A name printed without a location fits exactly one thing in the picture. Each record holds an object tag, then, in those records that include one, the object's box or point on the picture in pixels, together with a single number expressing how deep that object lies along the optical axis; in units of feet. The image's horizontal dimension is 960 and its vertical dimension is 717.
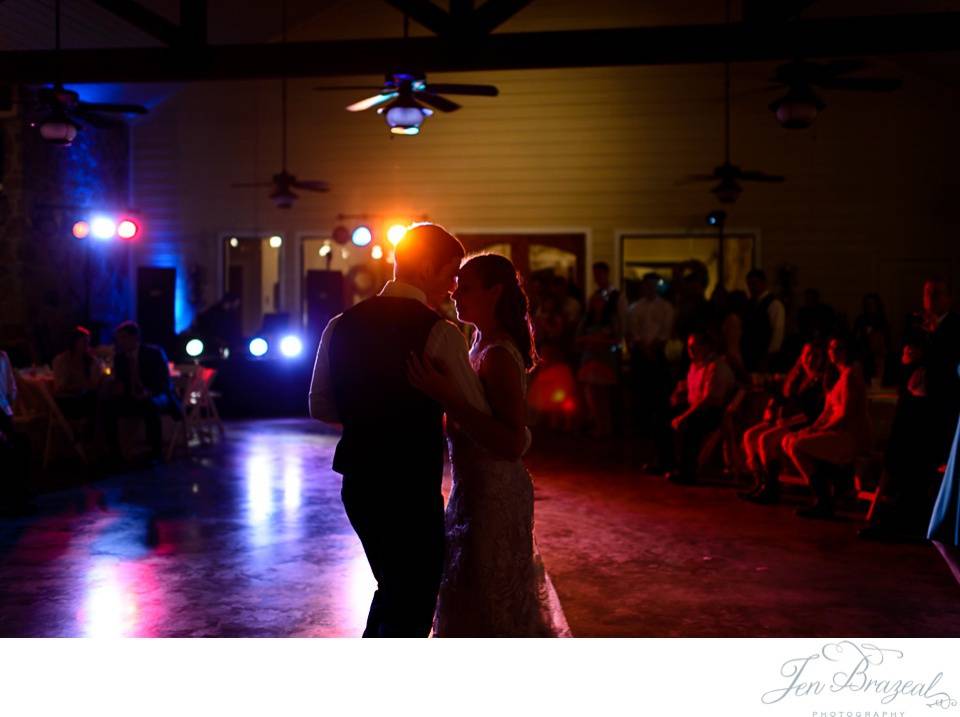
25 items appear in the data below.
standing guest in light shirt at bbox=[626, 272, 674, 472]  35.60
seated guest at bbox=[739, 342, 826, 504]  22.11
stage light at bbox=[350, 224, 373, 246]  43.24
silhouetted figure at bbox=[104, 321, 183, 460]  28.30
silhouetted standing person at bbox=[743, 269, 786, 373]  34.53
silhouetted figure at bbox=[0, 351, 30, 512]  21.72
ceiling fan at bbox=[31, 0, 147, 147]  27.20
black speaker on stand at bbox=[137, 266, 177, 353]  44.14
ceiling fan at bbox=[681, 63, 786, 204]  34.94
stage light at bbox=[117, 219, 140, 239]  42.31
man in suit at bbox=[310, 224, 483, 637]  8.39
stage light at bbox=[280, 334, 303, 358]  42.29
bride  8.93
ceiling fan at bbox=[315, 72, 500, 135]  23.59
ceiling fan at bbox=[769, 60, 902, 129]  23.44
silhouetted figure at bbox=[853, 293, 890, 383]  33.16
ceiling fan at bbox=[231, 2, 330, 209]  37.81
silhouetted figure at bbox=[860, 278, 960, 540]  18.07
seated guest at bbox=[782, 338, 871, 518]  20.68
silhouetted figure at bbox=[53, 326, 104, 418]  28.96
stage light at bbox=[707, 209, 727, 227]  41.22
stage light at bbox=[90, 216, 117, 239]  42.01
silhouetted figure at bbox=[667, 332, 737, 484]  25.08
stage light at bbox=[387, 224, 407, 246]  43.37
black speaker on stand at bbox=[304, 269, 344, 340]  43.88
